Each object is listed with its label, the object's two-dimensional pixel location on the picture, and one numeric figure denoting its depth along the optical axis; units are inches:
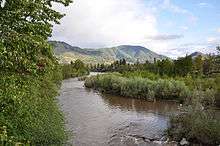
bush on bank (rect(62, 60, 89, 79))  2402.7
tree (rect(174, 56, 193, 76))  1537.7
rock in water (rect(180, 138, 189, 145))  519.5
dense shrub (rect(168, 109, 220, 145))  495.6
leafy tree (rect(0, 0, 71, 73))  196.4
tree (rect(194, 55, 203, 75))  1647.1
